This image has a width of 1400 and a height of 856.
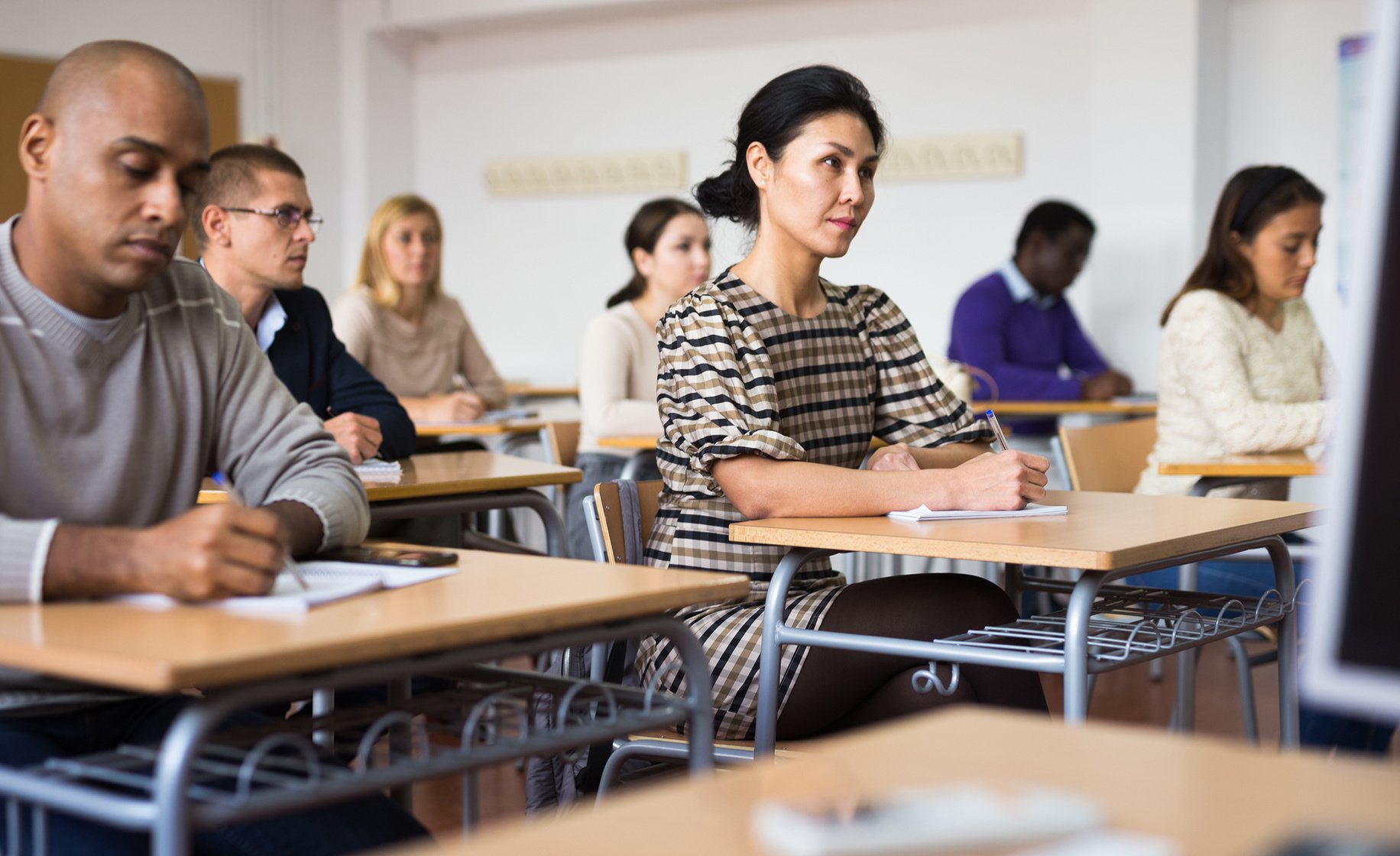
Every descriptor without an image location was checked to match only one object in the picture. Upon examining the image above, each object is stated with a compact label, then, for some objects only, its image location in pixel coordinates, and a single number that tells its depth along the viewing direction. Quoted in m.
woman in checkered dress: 1.98
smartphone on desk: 1.52
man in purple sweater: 5.36
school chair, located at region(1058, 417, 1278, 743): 2.75
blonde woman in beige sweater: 4.63
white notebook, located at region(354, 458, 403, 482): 2.50
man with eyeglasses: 2.90
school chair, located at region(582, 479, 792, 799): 1.89
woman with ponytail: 4.12
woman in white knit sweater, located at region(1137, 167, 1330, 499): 3.25
